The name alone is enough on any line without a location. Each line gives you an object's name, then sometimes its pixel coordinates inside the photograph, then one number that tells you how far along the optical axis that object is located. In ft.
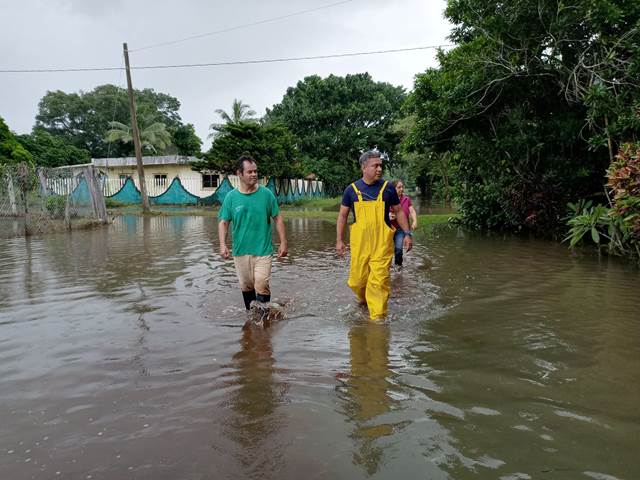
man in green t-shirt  17.97
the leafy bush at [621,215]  27.43
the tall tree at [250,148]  99.60
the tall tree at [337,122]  134.92
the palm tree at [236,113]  135.74
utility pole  82.17
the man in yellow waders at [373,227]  17.51
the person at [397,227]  27.33
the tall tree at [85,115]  183.62
